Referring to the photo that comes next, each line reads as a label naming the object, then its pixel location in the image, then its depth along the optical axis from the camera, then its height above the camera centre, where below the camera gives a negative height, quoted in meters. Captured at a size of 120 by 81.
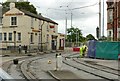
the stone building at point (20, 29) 31.90 +2.08
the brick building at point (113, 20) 23.58 +2.86
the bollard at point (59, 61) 10.92 -1.15
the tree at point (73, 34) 78.60 +3.03
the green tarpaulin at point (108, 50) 18.50 -0.88
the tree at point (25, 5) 46.69 +9.07
